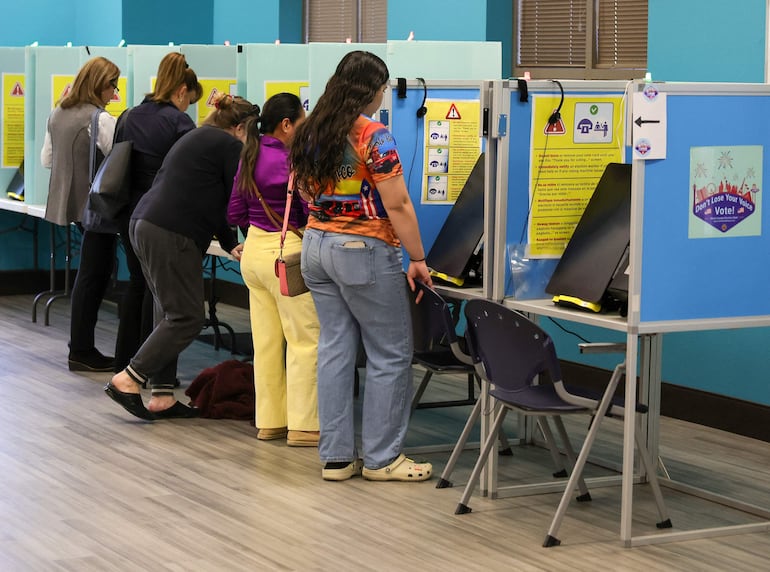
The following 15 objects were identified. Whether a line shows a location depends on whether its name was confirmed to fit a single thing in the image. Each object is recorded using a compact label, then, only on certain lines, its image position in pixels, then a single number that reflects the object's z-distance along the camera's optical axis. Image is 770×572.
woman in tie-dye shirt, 6.65
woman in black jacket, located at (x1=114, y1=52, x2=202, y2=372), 9.00
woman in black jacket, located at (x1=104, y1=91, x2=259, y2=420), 8.18
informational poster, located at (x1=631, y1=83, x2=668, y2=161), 5.80
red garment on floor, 8.67
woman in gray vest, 10.10
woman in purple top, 7.58
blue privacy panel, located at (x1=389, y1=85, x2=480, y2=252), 7.53
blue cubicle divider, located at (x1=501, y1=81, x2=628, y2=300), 6.58
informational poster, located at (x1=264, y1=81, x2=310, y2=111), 9.27
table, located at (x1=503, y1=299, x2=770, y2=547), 5.93
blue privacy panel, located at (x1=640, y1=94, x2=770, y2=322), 5.90
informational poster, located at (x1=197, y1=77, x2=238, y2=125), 10.38
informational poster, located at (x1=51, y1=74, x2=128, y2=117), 11.72
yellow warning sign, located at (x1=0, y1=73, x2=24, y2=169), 12.91
